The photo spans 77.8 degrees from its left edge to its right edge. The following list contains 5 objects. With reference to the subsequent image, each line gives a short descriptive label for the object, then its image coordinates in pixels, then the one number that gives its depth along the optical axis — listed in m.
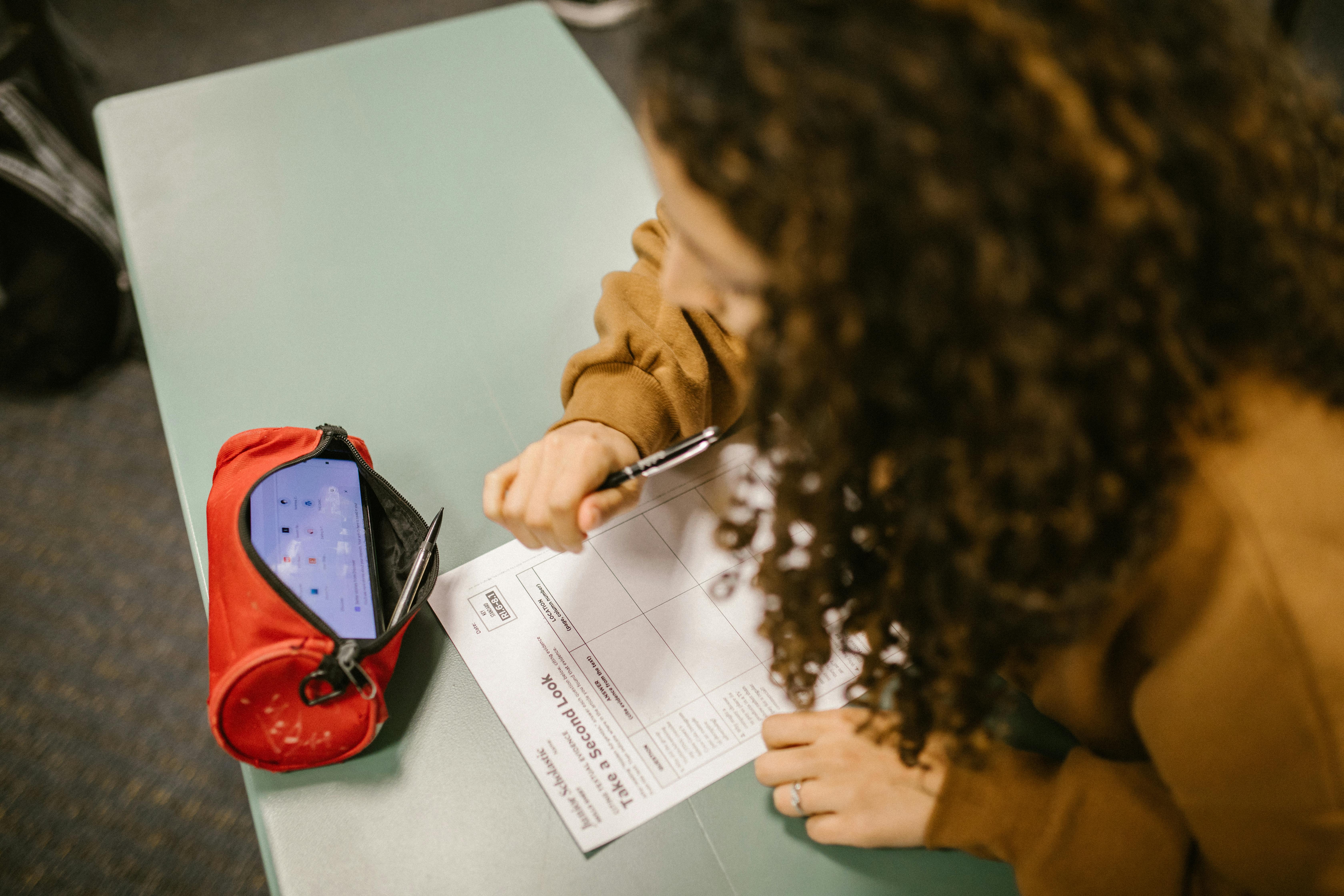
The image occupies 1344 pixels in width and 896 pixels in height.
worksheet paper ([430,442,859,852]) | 0.62
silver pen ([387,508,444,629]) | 0.63
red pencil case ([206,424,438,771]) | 0.57
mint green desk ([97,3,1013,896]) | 0.59
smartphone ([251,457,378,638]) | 0.61
